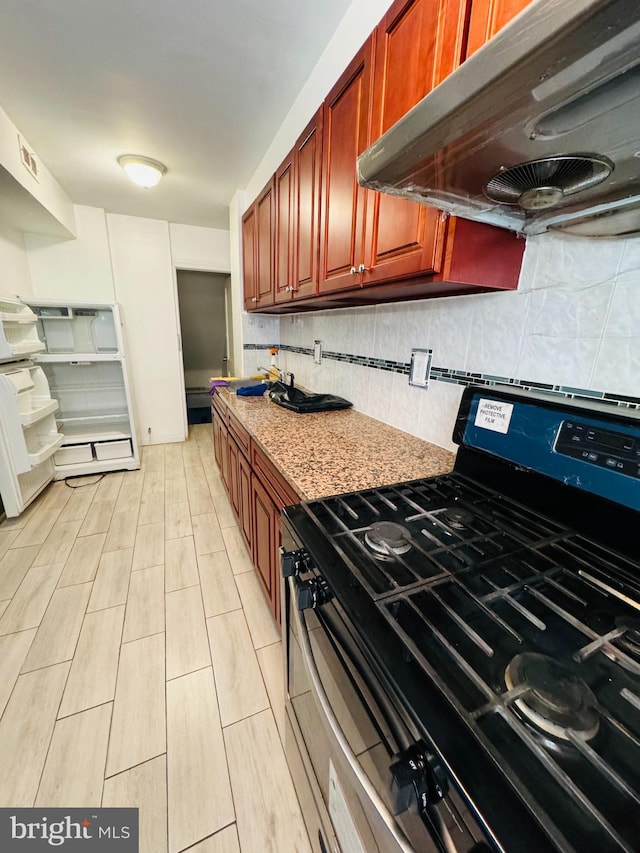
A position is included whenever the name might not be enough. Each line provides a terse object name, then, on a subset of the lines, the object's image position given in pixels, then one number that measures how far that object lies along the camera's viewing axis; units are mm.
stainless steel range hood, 380
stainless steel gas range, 327
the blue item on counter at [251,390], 2416
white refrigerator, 2309
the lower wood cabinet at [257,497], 1297
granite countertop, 1047
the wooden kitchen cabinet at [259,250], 2061
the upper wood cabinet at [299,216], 1448
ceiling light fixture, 2314
